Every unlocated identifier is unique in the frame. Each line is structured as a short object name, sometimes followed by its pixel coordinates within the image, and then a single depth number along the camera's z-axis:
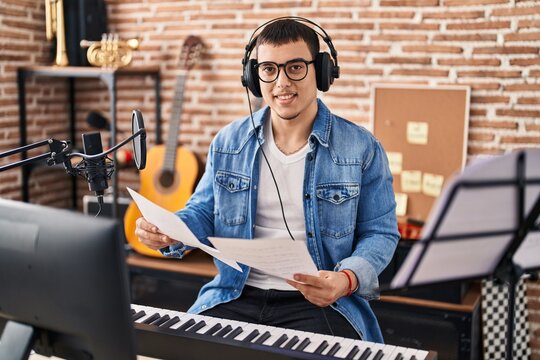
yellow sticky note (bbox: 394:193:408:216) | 3.28
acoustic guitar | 3.48
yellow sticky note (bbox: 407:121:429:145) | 3.19
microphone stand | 1.47
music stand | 1.20
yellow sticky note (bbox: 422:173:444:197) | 3.18
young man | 1.95
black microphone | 1.53
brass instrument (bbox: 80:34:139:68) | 3.55
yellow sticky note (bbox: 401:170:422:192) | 3.24
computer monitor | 1.06
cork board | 3.13
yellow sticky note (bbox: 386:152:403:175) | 3.26
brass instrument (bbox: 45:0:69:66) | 3.68
